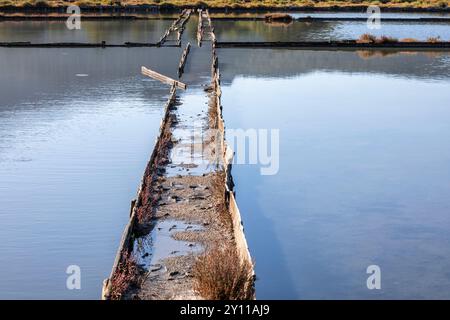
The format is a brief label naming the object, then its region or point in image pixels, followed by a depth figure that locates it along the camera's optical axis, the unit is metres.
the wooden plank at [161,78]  20.30
